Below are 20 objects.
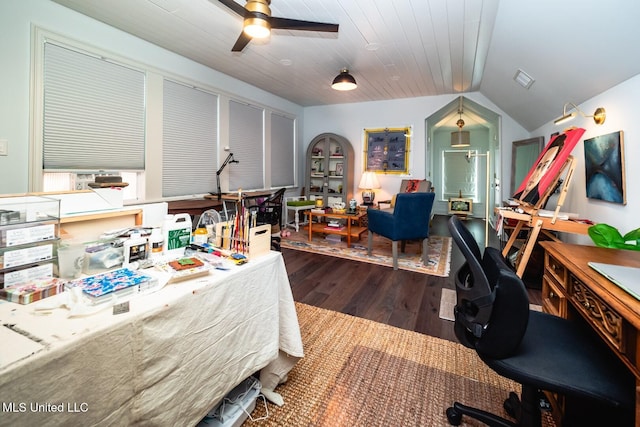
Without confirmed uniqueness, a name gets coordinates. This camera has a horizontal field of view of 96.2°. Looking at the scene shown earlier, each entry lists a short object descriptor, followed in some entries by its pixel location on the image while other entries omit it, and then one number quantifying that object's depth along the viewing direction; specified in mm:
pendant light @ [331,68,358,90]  3732
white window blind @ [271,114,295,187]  5820
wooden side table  4270
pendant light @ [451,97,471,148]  6023
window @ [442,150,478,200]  8445
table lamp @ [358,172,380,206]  5634
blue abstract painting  2139
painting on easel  2117
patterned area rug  3545
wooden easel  2035
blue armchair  3324
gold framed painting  5816
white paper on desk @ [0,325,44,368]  618
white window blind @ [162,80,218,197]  3783
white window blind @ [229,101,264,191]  4816
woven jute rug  1373
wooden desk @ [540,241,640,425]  830
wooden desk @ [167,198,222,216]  3611
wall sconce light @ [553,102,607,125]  2395
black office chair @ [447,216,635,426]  928
